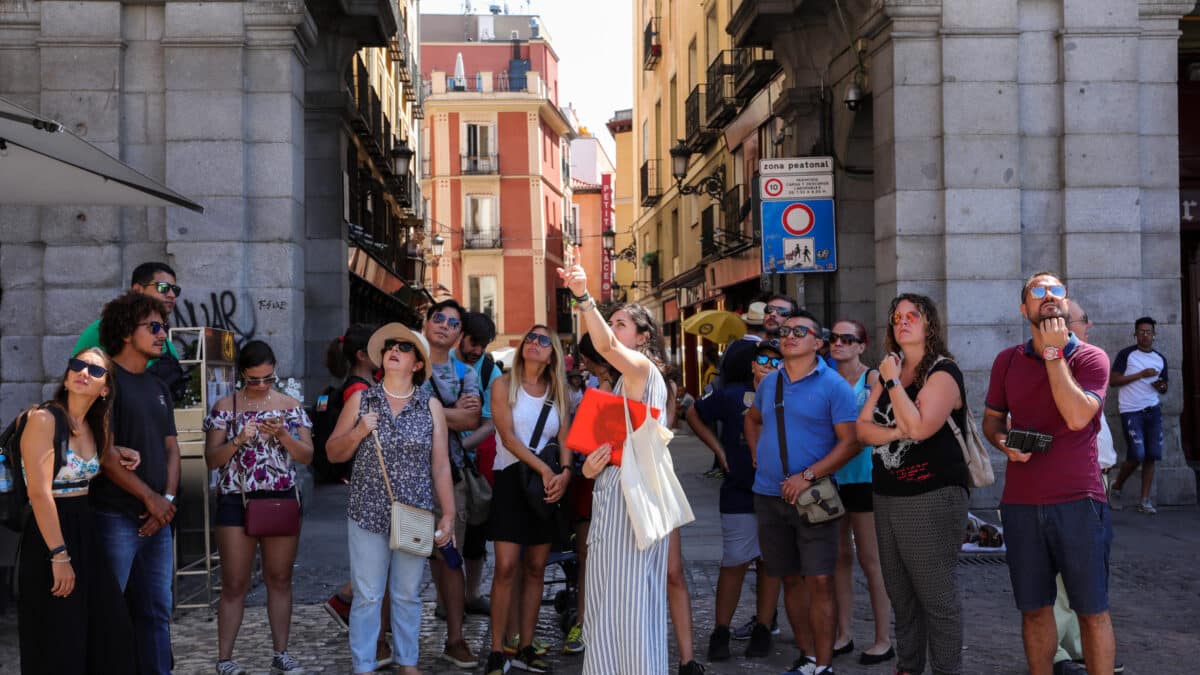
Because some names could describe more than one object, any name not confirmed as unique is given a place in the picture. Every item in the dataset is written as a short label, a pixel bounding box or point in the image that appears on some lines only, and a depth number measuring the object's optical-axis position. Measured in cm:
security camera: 1348
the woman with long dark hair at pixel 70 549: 529
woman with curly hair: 576
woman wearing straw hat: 630
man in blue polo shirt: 636
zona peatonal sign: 1403
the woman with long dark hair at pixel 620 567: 555
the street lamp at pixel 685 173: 2405
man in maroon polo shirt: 535
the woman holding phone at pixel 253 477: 680
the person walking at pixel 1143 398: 1170
